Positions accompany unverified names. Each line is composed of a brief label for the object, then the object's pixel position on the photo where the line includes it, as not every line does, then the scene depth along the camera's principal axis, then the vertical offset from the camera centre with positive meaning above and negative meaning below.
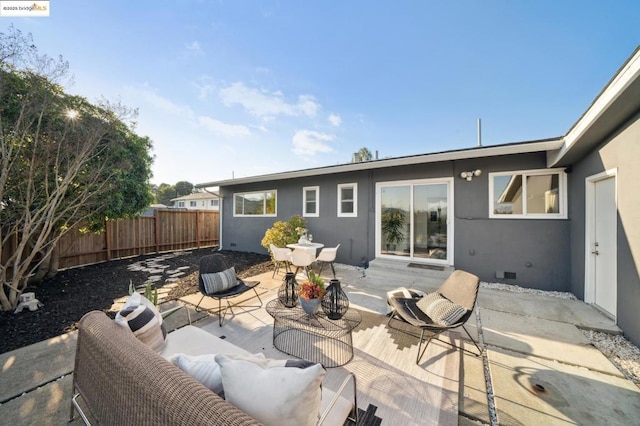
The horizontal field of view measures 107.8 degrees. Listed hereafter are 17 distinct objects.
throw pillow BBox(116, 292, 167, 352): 1.76 -0.85
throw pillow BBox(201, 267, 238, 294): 3.50 -1.05
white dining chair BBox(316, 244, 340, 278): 5.67 -1.00
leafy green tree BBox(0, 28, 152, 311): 3.63 +1.18
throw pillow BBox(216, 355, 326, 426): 0.97 -0.78
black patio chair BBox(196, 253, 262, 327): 3.45 -1.15
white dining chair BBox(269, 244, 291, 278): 5.65 -0.99
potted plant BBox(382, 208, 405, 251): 6.51 -0.33
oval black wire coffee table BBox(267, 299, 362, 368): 2.61 -1.56
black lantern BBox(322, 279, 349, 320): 2.92 -1.12
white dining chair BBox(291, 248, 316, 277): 5.18 -0.97
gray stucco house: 3.05 +0.20
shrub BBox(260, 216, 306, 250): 6.84 -0.60
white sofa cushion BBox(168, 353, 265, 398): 1.17 -0.83
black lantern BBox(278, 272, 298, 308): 3.31 -1.16
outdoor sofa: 0.86 -0.77
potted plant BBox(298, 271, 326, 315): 2.89 -1.02
